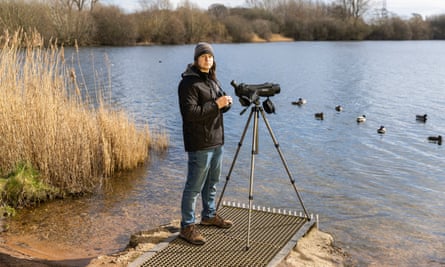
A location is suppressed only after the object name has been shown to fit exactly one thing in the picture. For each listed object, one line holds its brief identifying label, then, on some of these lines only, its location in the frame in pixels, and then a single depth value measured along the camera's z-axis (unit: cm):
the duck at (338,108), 1642
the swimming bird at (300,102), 1753
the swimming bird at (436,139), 1197
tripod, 455
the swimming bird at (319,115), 1517
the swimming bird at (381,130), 1320
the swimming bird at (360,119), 1458
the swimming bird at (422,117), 1448
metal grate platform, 441
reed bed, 644
